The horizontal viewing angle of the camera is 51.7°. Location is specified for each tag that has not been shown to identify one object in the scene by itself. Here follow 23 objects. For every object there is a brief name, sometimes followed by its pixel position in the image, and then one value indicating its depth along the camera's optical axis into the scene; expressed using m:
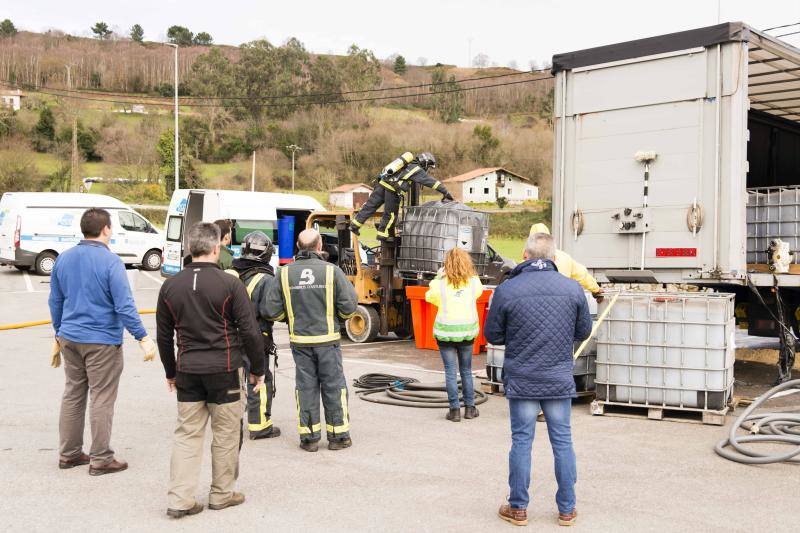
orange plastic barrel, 12.29
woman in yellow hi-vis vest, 7.93
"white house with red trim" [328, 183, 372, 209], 78.21
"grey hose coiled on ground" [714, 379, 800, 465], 6.18
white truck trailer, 8.20
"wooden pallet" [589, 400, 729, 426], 7.64
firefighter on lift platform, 12.62
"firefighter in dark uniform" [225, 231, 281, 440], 7.09
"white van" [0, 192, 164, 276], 26.30
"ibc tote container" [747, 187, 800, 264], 9.21
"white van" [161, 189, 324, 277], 23.06
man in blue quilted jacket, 4.91
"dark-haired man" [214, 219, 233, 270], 7.62
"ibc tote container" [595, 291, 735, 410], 7.64
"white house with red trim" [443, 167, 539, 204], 89.44
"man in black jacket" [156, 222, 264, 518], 5.12
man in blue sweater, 6.04
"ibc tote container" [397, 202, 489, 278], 12.45
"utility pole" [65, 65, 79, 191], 64.50
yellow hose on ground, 15.11
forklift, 13.41
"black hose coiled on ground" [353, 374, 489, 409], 8.66
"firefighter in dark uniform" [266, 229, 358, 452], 6.71
